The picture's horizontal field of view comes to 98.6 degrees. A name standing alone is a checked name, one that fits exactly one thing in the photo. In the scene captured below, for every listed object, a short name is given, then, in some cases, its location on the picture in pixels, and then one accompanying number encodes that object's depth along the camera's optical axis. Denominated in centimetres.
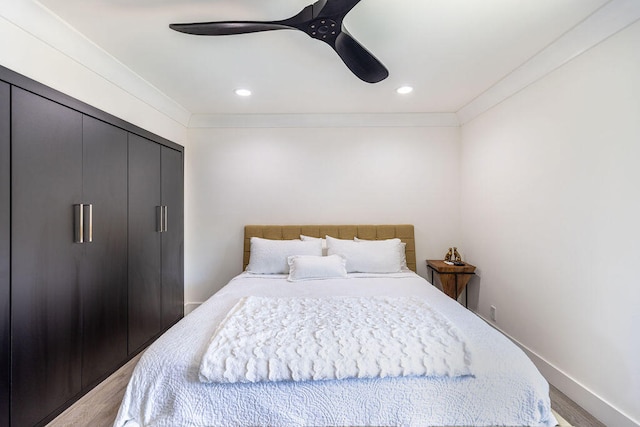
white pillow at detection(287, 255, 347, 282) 265
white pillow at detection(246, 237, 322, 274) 287
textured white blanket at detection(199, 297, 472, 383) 123
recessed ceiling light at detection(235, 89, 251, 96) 264
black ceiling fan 128
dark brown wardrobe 148
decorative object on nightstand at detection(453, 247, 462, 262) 312
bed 121
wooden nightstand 291
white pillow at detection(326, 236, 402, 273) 284
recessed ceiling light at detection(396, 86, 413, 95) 259
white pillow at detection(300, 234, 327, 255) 309
